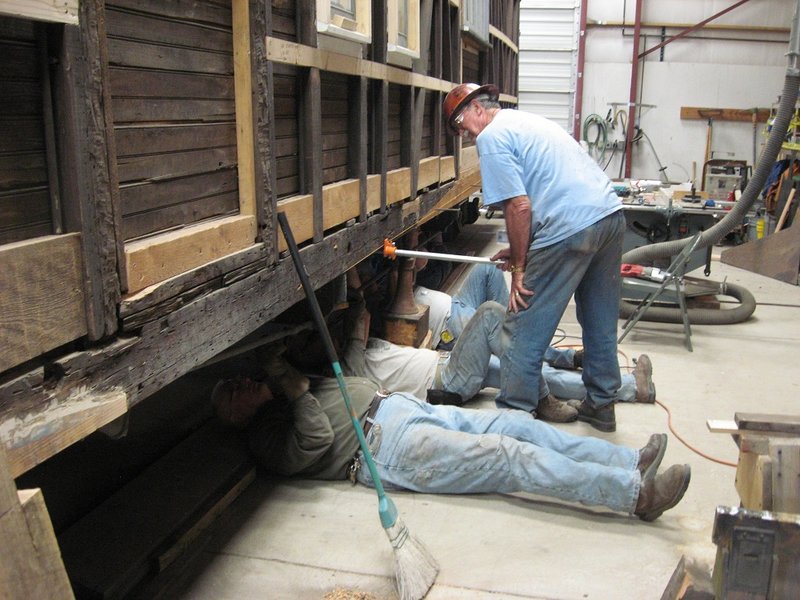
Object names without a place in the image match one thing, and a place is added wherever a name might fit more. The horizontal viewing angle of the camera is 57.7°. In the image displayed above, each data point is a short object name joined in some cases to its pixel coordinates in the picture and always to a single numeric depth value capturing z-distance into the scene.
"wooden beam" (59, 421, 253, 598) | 2.72
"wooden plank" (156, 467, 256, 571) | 2.90
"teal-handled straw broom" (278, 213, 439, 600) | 2.72
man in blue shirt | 3.88
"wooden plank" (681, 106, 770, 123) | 13.35
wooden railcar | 1.66
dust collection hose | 6.31
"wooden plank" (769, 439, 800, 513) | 1.96
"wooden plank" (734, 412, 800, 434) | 2.16
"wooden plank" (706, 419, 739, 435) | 2.19
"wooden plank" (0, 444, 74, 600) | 1.19
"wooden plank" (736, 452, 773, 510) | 1.99
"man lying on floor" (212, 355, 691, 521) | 3.17
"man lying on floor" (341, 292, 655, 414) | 4.26
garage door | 14.22
